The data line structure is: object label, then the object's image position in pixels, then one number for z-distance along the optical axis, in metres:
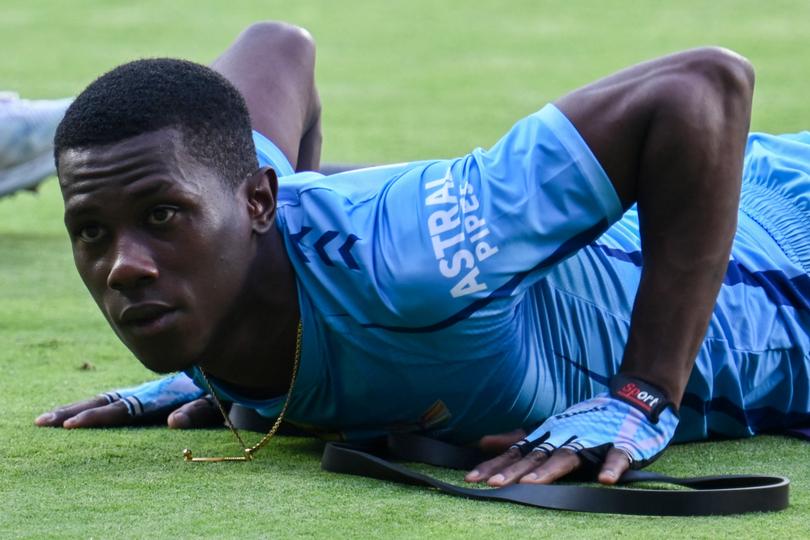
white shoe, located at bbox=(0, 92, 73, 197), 11.45
